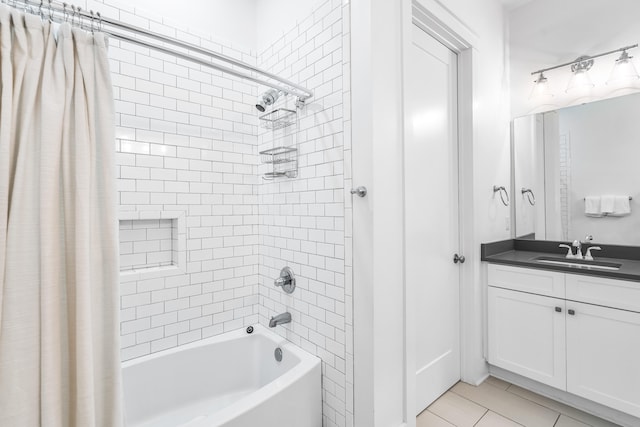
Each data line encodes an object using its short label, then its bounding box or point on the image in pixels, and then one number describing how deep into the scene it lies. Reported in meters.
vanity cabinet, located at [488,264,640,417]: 1.71
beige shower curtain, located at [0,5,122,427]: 0.88
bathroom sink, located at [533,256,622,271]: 1.94
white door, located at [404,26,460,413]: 1.93
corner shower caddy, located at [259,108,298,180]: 1.87
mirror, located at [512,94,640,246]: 2.06
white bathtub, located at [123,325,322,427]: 1.38
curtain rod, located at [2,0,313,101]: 1.00
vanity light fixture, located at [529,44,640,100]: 2.10
